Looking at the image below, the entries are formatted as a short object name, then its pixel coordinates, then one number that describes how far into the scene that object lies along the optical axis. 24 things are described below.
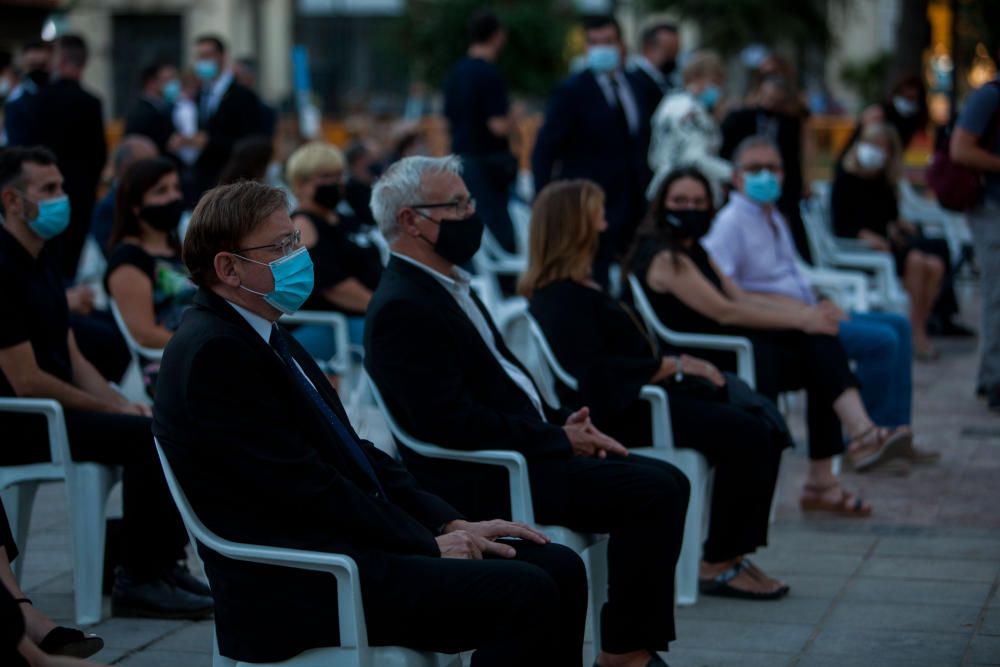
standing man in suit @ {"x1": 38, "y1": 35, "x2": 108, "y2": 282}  18.10
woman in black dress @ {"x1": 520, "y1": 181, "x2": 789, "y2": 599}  9.84
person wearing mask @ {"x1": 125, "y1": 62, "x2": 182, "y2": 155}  20.66
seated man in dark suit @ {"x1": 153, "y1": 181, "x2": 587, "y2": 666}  6.33
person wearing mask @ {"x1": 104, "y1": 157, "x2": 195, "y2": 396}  11.05
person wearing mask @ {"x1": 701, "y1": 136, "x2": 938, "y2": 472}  13.30
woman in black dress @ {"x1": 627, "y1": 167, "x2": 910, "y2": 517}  11.57
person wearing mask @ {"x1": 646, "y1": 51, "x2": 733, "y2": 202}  18.53
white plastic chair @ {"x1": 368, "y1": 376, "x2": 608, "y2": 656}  8.31
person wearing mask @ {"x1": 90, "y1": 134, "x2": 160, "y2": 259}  14.93
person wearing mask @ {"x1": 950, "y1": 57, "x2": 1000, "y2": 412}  15.73
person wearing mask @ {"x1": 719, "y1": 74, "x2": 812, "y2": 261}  19.55
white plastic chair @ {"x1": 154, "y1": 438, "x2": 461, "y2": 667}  6.30
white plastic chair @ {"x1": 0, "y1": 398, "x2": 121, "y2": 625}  9.42
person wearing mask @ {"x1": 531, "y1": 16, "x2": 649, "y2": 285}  17.86
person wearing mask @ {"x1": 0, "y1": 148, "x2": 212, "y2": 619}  9.46
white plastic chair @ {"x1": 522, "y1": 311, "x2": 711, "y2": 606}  9.99
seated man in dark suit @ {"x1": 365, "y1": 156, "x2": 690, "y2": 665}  8.25
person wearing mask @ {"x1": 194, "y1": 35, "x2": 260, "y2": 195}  20.77
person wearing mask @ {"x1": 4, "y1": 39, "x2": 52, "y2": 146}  18.12
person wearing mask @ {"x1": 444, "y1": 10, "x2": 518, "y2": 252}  19.25
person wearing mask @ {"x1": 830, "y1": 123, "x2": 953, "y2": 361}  19.67
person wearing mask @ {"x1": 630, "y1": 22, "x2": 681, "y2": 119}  19.41
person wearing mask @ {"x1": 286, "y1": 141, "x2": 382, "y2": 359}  13.55
